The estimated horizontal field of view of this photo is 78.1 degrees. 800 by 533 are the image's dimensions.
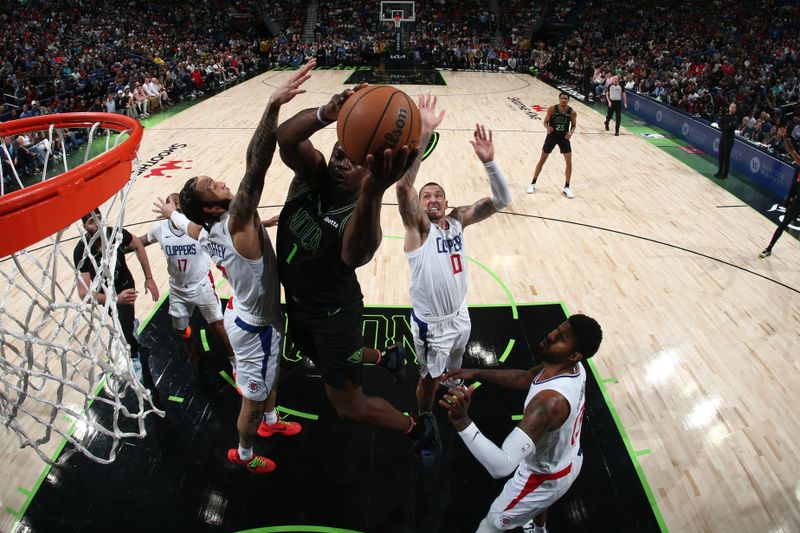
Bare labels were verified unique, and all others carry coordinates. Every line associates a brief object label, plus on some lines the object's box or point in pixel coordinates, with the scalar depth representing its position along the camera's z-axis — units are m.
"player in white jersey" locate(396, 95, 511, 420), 3.16
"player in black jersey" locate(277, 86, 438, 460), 2.15
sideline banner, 8.02
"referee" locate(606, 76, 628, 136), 11.23
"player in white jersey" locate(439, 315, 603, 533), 2.10
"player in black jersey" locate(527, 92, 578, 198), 7.41
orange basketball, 1.86
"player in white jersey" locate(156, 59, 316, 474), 2.47
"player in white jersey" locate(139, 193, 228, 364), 3.76
